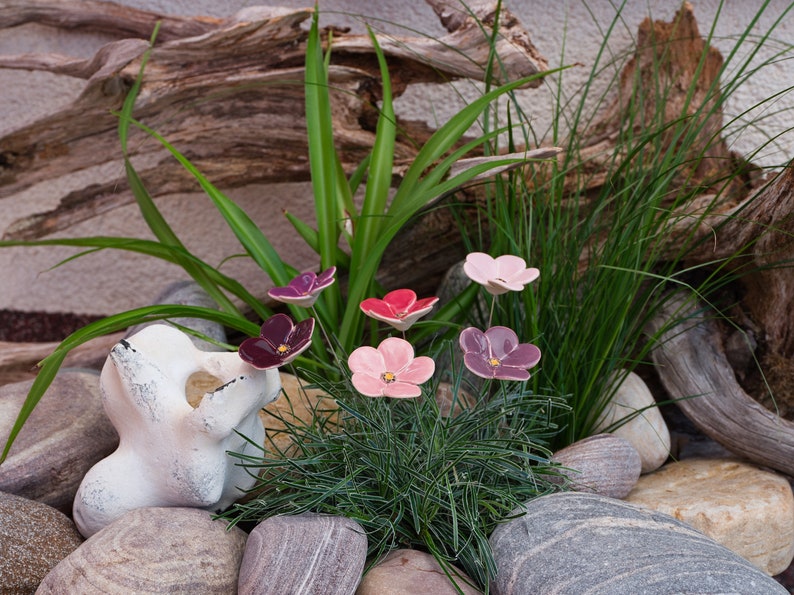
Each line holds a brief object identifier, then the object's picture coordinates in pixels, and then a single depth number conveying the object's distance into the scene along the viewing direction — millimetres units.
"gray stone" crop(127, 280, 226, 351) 1661
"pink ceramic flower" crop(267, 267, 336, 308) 1010
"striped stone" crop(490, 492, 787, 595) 974
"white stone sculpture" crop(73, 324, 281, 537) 1106
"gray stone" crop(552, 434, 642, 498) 1277
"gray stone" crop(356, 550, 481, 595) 1012
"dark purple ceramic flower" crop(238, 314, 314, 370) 1021
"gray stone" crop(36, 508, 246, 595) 979
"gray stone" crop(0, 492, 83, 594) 1072
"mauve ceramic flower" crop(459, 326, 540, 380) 1034
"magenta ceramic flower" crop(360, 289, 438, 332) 995
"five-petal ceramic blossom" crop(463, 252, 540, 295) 1042
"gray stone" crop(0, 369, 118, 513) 1279
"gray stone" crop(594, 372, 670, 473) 1546
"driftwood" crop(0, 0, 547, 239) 1786
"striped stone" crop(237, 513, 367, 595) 983
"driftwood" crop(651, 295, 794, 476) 1507
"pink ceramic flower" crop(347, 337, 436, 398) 954
